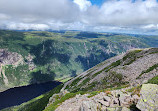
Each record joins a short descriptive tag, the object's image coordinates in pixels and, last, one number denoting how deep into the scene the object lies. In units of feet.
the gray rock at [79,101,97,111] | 84.77
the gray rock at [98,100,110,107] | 83.06
